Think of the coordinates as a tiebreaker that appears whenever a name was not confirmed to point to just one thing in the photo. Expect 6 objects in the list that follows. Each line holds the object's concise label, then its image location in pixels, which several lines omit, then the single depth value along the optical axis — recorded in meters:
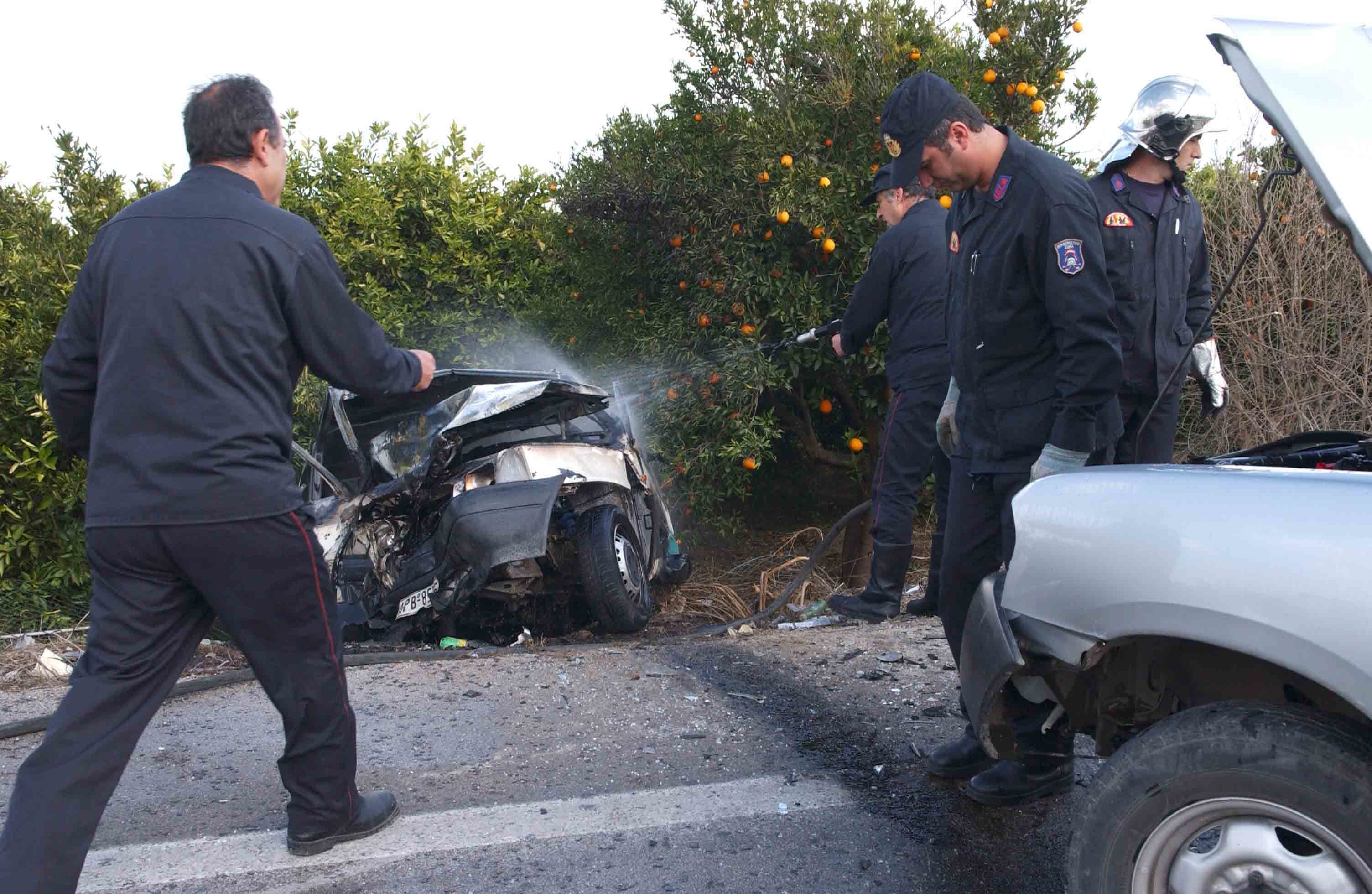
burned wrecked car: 5.07
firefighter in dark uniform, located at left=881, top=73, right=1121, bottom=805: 2.76
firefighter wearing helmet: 3.53
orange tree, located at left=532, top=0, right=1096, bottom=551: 6.14
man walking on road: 2.48
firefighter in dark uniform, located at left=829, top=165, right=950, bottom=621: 4.71
